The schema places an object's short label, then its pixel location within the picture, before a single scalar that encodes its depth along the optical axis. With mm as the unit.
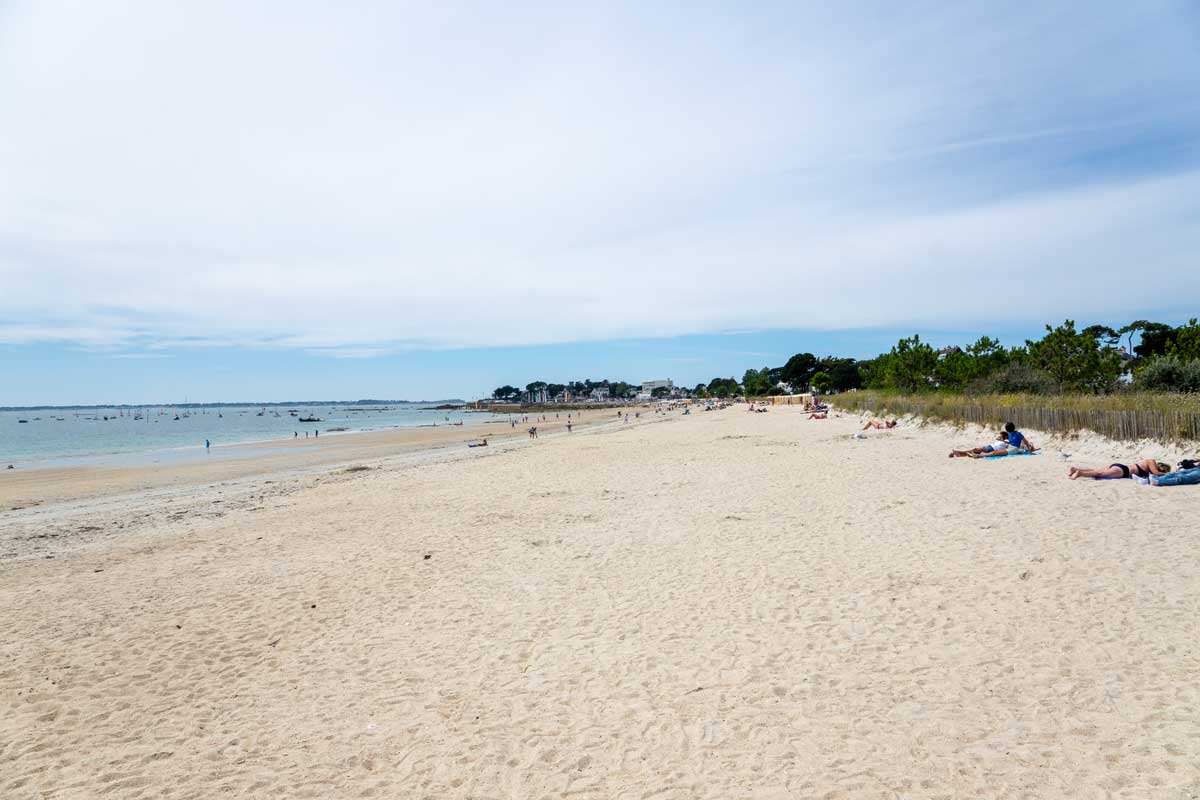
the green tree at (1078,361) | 26828
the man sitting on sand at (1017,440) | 16922
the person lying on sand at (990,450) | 16828
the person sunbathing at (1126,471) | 11461
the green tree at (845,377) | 105312
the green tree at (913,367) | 45312
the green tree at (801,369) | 125438
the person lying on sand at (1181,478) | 10895
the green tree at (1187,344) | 26188
